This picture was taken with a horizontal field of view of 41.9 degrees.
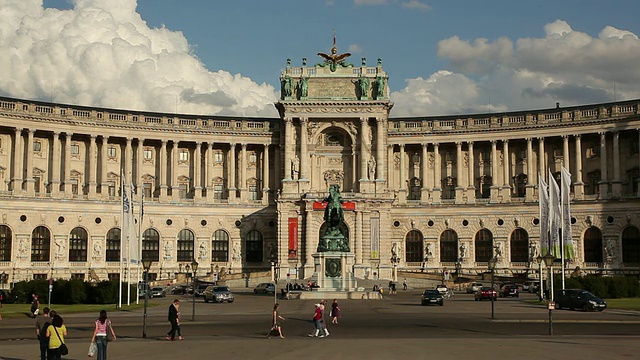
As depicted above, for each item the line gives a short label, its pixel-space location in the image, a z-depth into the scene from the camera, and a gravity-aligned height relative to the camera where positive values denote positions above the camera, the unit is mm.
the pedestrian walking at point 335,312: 52469 -4596
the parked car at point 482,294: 81850 -5390
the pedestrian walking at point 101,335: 31984 -3679
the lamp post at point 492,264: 62450 -1850
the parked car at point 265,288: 97500 -5811
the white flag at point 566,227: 75688 +1096
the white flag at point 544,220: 75438 +1738
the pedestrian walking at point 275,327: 44188 -4670
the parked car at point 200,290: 91169 -5615
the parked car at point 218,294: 81625 -5437
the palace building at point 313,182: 115250 +8594
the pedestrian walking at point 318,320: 44844 -4364
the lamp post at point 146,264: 56625 -1699
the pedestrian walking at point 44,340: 31112 -3796
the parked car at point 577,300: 64812 -4873
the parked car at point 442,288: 91000 -5480
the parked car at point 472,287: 98819 -5824
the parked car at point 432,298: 73375 -5159
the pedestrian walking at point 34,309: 59575 -4990
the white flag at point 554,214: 73875 +2221
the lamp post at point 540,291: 70688 -4847
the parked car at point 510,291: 88812 -5499
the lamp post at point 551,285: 44178 -3363
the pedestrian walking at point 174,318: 41875 -3946
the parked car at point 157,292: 91712 -5854
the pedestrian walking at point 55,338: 30281 -3599
